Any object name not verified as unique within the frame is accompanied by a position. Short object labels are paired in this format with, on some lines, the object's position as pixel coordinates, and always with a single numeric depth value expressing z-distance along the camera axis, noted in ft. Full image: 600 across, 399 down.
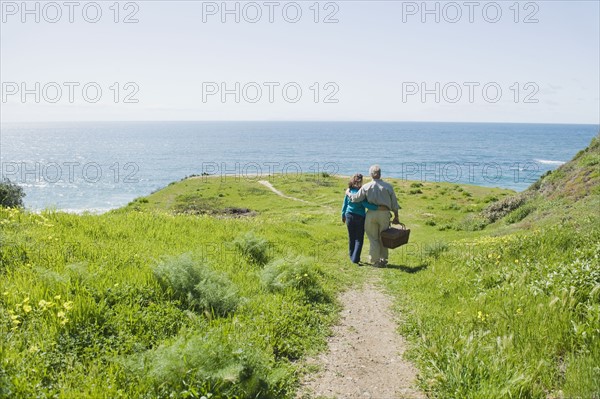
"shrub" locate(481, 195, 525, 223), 93.20
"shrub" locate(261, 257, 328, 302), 30.34
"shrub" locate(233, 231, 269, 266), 40.22
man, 44.27
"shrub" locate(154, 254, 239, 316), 24.54
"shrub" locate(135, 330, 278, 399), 16.29
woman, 47.06
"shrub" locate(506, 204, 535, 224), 81.30
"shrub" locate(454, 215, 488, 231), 91.25
